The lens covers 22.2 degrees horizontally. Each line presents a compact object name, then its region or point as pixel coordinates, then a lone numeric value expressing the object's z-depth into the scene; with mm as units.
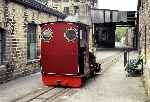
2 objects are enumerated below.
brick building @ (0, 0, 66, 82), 18359
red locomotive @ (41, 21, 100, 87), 16250
